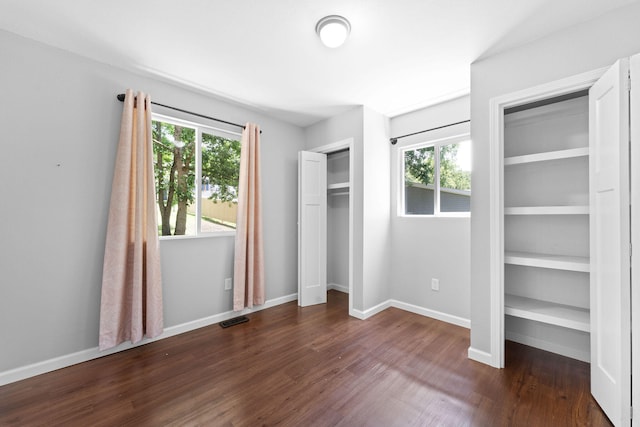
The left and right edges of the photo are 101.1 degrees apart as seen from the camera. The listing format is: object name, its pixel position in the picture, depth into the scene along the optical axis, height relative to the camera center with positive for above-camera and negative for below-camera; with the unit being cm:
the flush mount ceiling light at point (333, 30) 172 +125
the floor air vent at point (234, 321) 286 -119
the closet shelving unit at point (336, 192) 364 +38
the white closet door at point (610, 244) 140 -16
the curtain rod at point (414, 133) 285 +100
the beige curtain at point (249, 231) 299 -19
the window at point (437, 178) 293 +45
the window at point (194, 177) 267 +41
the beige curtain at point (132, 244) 217 -25
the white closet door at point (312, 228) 347 -18
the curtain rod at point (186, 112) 228 +106
